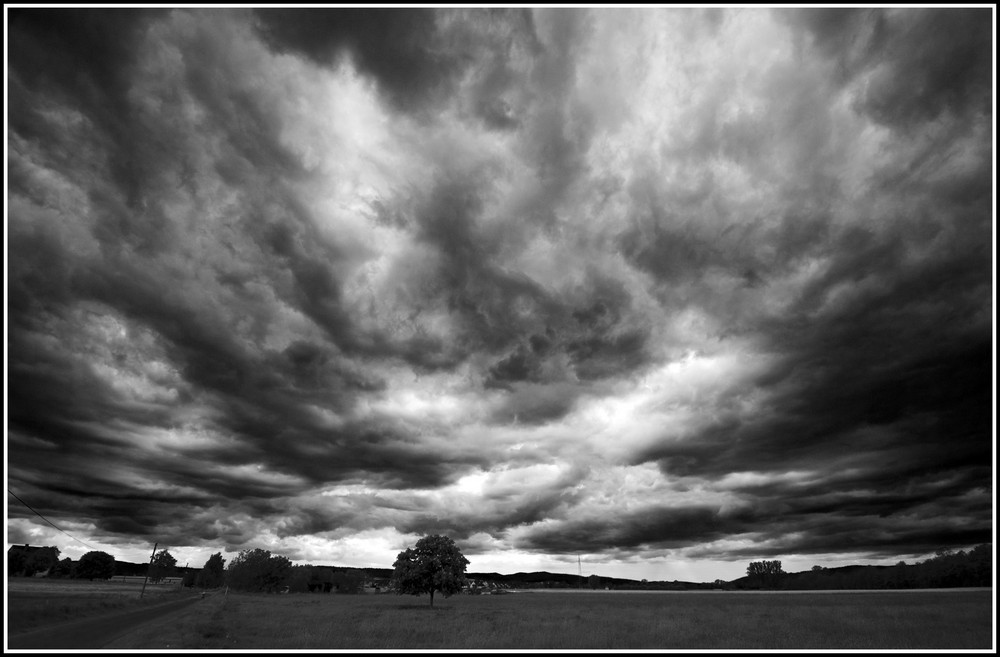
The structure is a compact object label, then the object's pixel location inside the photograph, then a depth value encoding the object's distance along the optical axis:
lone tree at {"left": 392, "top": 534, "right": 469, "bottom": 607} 82.88
